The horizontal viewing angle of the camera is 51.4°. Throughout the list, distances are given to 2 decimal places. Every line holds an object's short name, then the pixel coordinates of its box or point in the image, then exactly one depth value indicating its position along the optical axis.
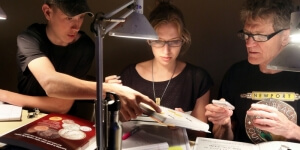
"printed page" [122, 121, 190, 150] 1.21
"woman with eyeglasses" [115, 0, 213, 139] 1.86
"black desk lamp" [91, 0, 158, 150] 0.82
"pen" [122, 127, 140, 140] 1.27
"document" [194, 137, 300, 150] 1.26
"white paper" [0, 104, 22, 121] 1.42
